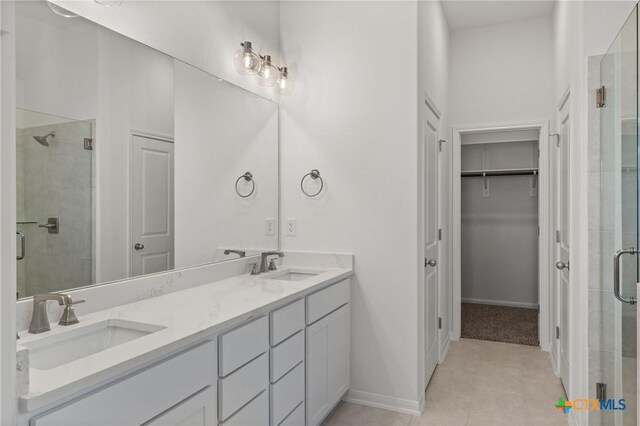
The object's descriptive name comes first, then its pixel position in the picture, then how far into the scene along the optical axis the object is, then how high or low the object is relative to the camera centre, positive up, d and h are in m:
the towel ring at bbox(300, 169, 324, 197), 2.92 +0.26
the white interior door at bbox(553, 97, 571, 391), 2.75 -0.21
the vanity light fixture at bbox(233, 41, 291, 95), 2.59 +0.93
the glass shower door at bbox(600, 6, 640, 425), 1.74 -0.08
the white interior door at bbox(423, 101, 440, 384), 2.97 -0.20
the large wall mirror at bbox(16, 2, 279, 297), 1.51 +0.24
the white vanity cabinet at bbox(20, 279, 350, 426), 1.15 -0.61
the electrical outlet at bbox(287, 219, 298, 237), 3.01 -0.11
